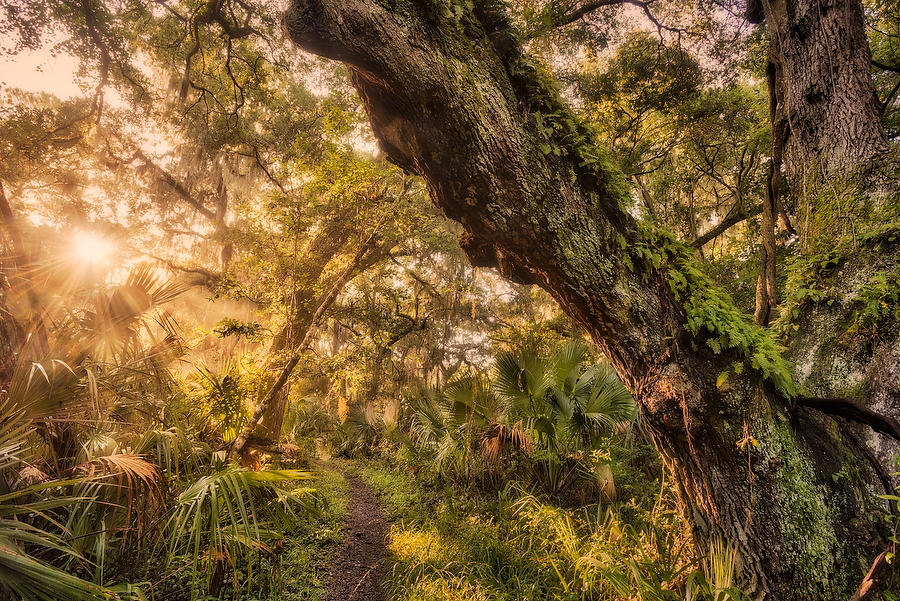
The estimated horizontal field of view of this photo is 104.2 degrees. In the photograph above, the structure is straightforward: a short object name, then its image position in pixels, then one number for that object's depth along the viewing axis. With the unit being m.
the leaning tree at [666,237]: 2.15
